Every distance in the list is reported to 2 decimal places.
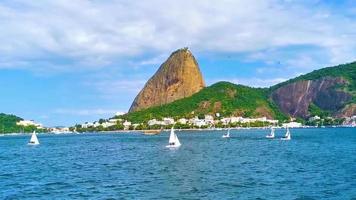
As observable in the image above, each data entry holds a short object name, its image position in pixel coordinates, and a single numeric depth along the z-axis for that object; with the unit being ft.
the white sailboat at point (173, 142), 356.28
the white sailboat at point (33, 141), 503.61
